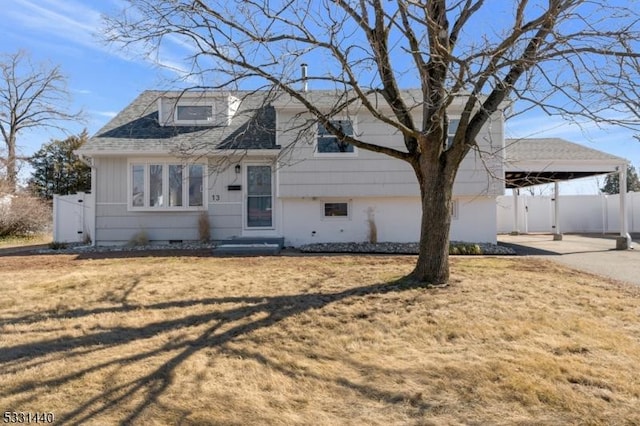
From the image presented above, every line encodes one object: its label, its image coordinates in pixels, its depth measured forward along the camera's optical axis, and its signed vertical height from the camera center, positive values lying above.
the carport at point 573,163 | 13.36 +1.88
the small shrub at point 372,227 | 13.14 -0.18
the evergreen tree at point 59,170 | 30.00 +3.82
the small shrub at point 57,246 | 13.03 -0.76
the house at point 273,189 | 12.78 +1.03
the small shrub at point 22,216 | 18.98 +0.30
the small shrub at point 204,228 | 12.97 -0.19
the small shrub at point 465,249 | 11.63 -0.80
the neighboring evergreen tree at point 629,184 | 36.88 +3.33
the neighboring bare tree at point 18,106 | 28.25 +8.18
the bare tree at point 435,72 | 5.11 +2.04
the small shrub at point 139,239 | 13.02 -0.54
